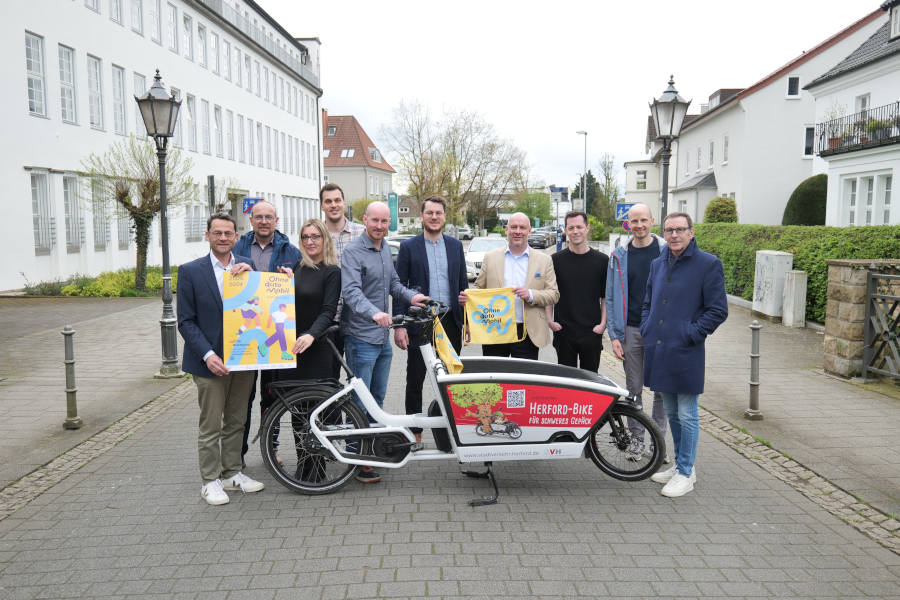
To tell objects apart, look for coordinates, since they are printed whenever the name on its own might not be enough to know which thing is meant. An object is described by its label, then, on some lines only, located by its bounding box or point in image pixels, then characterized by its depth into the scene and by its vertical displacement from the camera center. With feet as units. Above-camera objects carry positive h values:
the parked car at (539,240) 186.62 -2.68
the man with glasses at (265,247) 18.17 -0.51
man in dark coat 16.61 -2.09
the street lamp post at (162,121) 34.86 +5.02
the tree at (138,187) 69.36 +3.64
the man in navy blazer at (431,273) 19.48 -1.18
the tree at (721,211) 107.16 +2.97
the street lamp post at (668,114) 39.11 +6.17
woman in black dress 17.40 -1.61
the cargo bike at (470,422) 16.28 -4.41
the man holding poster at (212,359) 16.07 -2.87
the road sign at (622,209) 71.43 +2.13
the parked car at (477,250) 75.66 -2.28
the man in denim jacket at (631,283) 19.36 -1.38
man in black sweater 19.98 -1.92
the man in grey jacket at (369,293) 17.85 -1.59
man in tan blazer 19.79 -1.36
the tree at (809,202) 95.14 +3.93
